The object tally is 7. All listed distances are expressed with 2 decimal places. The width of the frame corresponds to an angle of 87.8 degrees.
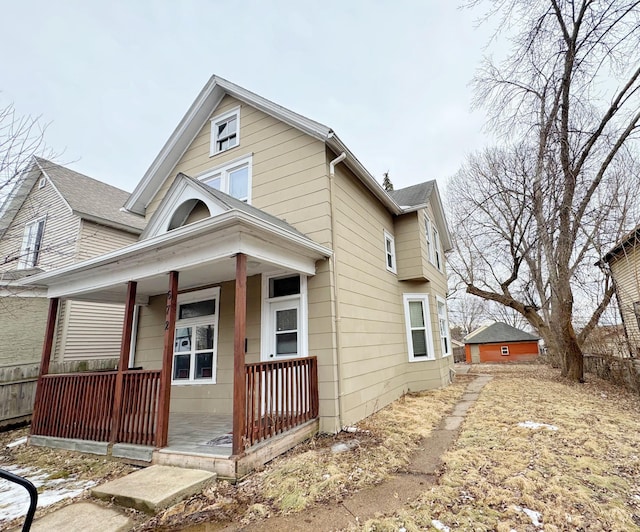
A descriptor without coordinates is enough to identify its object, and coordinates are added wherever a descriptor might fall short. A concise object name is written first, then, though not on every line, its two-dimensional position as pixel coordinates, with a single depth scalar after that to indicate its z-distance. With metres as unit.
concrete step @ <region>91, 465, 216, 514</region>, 3.29
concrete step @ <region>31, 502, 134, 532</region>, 2.97
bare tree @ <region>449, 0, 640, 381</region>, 8.05
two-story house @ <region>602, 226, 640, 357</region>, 8.51
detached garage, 26.25
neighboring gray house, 8.95
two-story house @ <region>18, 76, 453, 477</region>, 4.64
